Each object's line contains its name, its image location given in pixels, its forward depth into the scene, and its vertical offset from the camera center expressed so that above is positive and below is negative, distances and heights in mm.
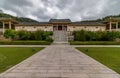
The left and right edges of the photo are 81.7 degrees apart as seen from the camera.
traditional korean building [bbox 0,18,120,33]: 17034 +2776
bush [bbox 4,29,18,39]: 14212 +862
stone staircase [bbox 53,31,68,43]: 14402 +39
